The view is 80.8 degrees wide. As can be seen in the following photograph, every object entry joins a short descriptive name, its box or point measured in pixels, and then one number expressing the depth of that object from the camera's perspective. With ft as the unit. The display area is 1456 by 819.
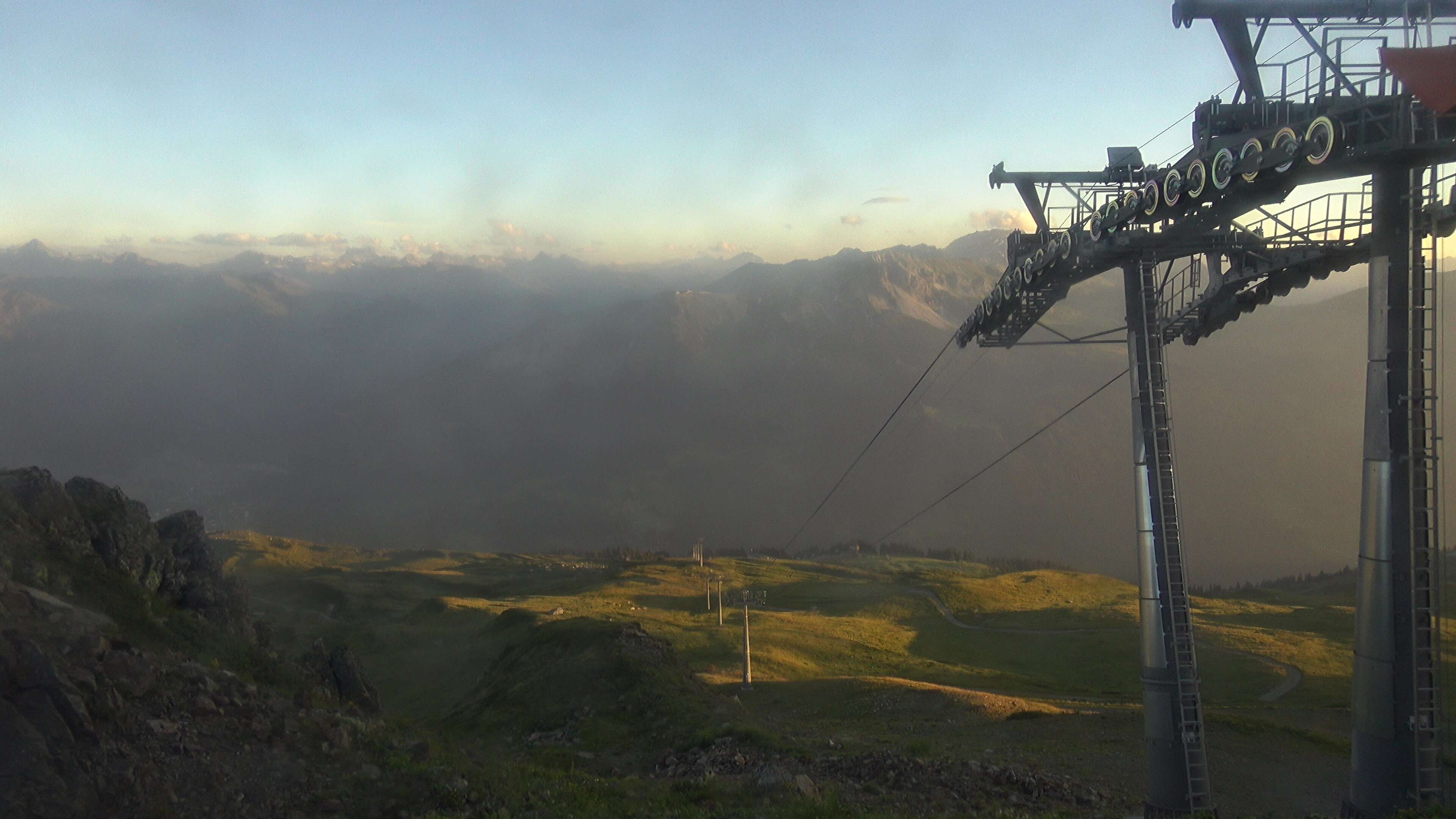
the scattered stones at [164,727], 43.98
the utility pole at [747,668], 153.69
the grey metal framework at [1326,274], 46.16
